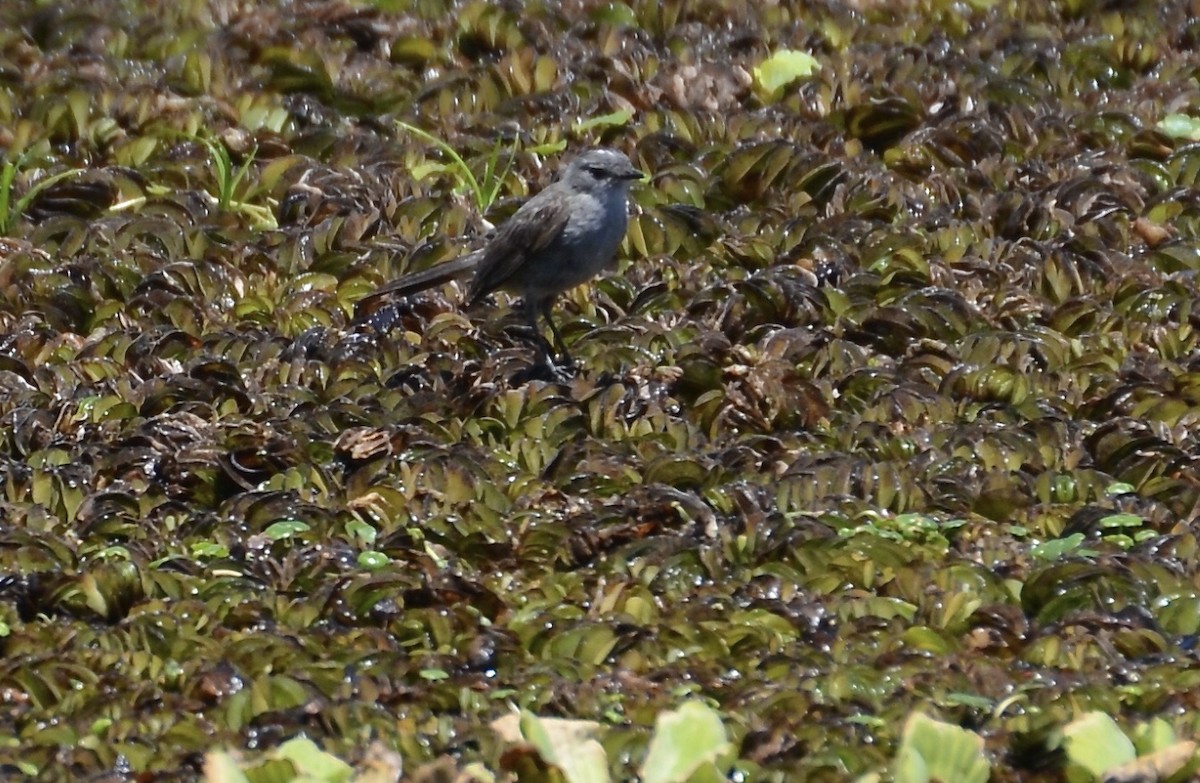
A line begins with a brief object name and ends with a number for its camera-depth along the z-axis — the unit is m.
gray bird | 17.61
